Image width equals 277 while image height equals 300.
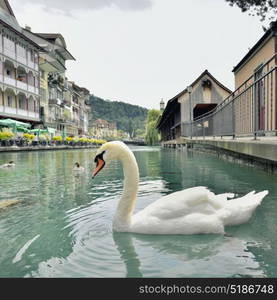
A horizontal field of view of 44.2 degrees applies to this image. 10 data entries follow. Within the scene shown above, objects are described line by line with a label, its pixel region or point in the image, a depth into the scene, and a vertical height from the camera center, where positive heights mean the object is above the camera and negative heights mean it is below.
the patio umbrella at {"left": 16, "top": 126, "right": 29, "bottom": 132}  37.41 +1.46
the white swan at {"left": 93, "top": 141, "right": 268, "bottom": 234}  3.67 -0.80
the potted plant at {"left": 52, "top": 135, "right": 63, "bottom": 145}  44.78 +0.17
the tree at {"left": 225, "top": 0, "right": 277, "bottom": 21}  13.03 +5.14
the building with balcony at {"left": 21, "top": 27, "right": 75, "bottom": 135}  56.06 +11.07
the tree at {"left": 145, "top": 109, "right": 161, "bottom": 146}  86.38 +2.14
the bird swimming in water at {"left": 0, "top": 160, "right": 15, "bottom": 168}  13.14 -0.89
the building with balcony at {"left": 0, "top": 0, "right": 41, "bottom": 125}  39.72 +9.30
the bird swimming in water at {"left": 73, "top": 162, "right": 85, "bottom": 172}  11.45 -0.91
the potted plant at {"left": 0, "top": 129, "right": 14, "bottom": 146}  29.44 +0.38
